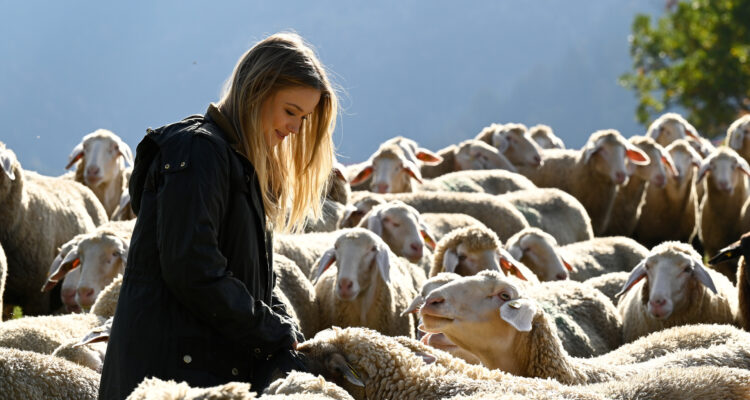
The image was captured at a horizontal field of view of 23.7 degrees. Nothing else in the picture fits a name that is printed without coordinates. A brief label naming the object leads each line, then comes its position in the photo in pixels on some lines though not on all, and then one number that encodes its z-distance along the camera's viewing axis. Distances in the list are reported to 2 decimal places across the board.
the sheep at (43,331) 8.06
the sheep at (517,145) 22.49
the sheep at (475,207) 15.48
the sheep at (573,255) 12.48
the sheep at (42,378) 6.38
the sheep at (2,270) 10.66
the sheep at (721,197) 18.01
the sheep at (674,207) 20.41
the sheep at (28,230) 12.86
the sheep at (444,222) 13.89
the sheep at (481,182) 18.20
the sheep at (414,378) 5.17
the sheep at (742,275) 10.65
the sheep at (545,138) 27.63
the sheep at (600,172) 19.58
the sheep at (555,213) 16.86
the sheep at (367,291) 10.10
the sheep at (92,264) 10.32
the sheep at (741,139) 21.69
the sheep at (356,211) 14.15
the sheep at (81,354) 7.50
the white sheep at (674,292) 10.21
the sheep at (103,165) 16.24
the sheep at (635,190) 20.06
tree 41.65
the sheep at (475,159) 21.89
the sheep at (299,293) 10.36
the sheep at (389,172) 17.33
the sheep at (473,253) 10.54
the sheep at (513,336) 7.33
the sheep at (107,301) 8.93
